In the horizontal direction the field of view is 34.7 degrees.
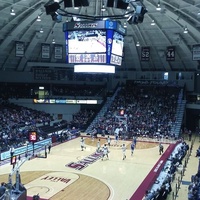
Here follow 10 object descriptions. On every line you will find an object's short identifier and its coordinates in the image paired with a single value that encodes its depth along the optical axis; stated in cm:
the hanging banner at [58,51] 3028
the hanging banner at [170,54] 2953
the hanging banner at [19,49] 2906
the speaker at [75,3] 1300
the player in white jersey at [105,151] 2681
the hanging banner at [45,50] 2967
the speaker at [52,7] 1436
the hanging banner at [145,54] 3052
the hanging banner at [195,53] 2800
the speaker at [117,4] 1358
